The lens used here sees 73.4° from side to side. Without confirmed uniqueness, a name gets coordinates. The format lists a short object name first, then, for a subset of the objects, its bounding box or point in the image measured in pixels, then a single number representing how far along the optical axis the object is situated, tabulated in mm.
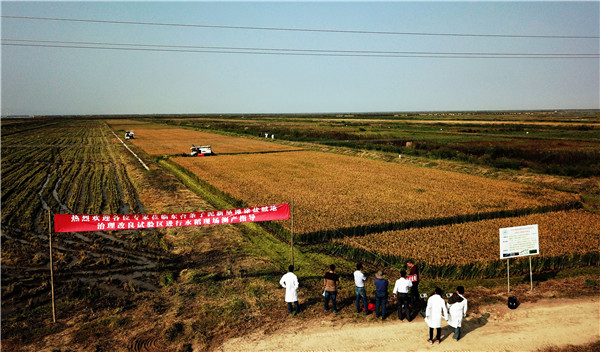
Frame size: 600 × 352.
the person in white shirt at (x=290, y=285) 11539
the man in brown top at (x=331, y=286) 11711
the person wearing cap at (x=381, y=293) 11180
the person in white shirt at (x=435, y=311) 10016
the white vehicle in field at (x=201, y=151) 51781
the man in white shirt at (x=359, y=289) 11497
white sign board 13141
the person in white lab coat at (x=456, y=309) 10180
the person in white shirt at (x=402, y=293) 11141
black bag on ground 12141
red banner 12828
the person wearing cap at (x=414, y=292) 11938
